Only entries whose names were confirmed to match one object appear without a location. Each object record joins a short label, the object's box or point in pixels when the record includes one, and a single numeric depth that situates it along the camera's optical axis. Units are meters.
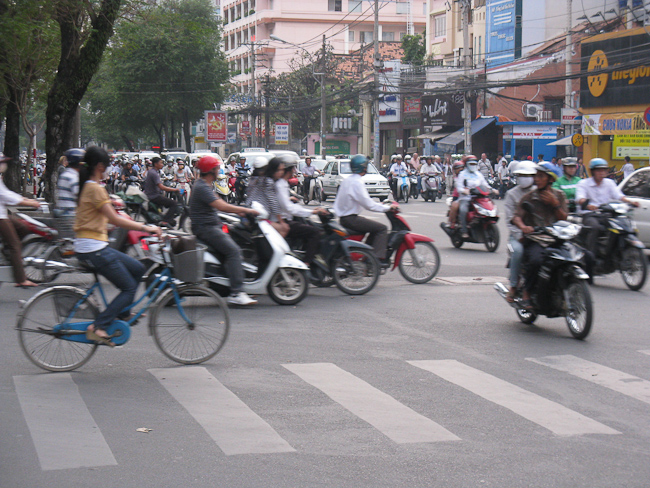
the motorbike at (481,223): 15.73
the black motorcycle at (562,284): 7.94
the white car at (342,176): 32.22
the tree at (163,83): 58.75
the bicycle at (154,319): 6.46
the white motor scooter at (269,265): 9.73
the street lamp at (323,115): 52.78
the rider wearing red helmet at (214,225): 8.94
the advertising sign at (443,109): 51.53
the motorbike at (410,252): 11.53
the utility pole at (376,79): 44.00
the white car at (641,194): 13.70
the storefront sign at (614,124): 34.53
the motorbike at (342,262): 10.66
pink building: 96.56
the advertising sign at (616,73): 34.59
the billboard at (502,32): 53.56
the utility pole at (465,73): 38.28
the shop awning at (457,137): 47.47
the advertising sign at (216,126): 43.65
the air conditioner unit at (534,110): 47.44
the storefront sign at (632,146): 34.19
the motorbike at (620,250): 11.11
